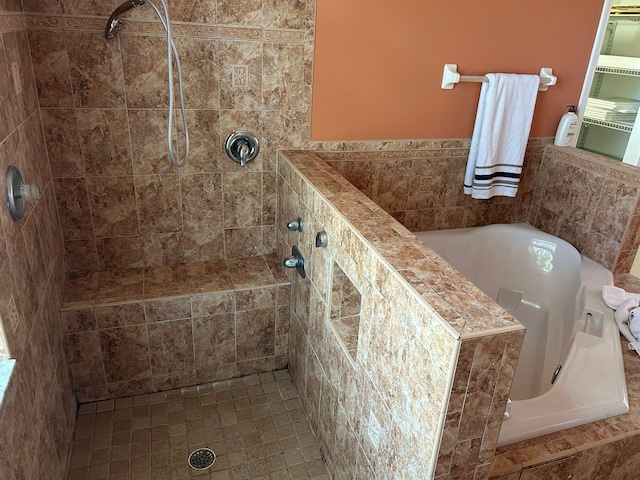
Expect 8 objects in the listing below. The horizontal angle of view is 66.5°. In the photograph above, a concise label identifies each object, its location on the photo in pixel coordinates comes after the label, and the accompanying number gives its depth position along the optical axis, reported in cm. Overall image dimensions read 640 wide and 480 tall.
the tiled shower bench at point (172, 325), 204
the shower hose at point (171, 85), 176
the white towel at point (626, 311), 190
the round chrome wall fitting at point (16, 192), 138
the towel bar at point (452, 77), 233
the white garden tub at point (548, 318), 151
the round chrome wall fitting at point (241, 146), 218
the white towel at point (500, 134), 239
